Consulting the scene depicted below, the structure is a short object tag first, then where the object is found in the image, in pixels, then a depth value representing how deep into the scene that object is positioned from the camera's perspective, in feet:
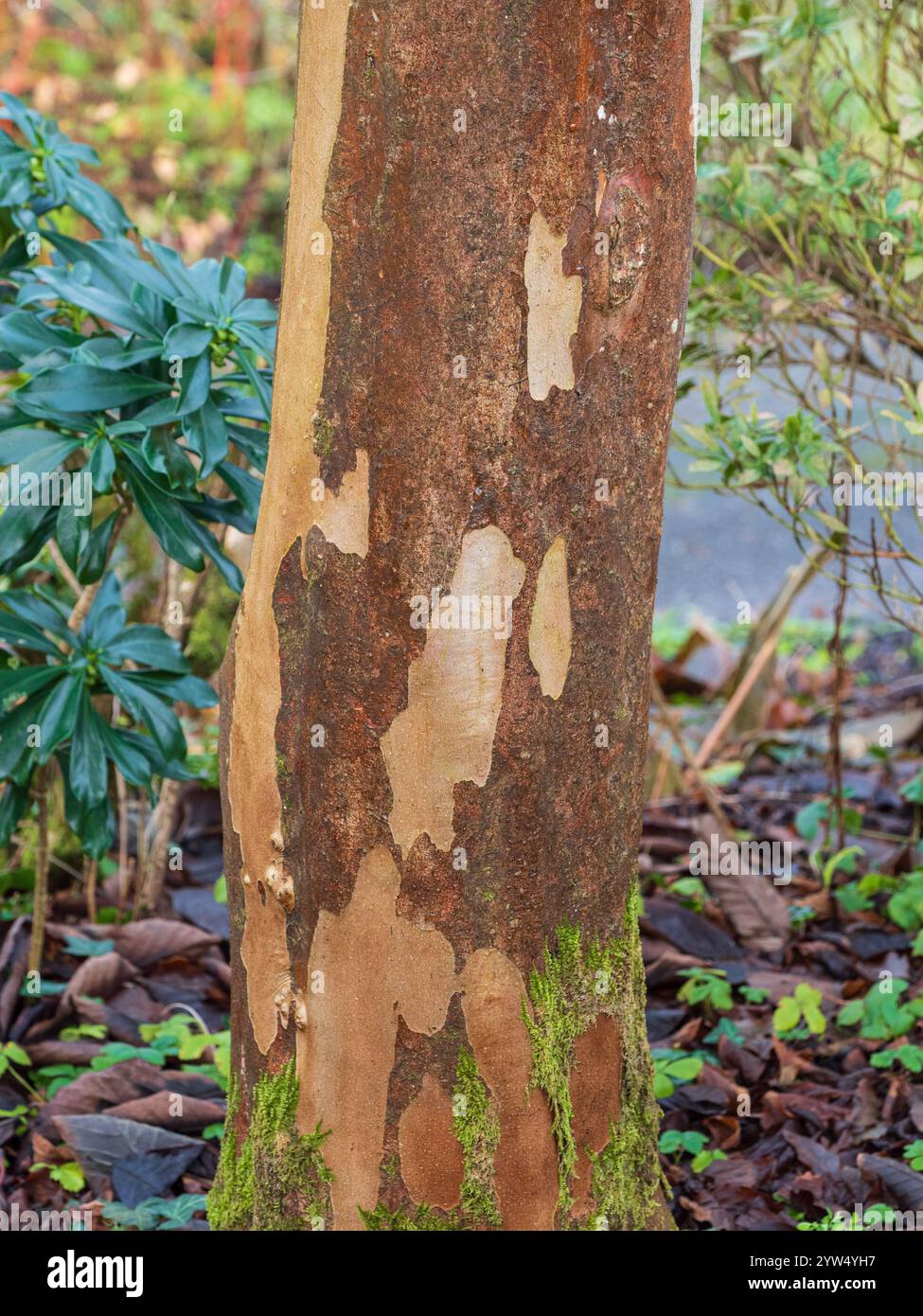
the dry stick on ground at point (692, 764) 11.80
